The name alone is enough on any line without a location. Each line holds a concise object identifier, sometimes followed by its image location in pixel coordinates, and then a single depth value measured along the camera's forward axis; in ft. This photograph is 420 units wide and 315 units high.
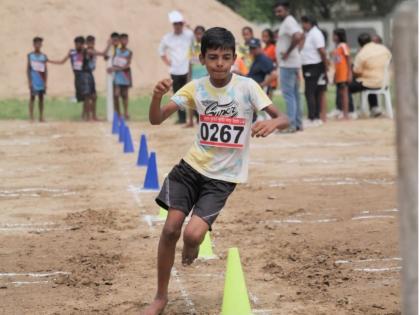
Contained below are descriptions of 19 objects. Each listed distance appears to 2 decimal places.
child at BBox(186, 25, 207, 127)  61.36
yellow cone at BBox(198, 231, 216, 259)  26.68
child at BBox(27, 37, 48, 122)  69.51
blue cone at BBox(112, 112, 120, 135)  60.59
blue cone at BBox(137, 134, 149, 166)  44.34
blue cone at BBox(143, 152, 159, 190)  37.22
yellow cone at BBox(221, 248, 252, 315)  20.43
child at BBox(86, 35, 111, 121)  70.85
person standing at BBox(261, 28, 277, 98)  68.52
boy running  21.24
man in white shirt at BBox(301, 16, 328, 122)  61.93
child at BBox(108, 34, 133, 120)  70.23
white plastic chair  68.13
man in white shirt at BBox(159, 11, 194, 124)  63.31
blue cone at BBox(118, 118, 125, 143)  54.11
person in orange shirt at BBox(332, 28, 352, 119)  67.21
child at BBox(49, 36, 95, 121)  69.67
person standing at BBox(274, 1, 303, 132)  56.90
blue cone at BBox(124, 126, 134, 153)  50.31
